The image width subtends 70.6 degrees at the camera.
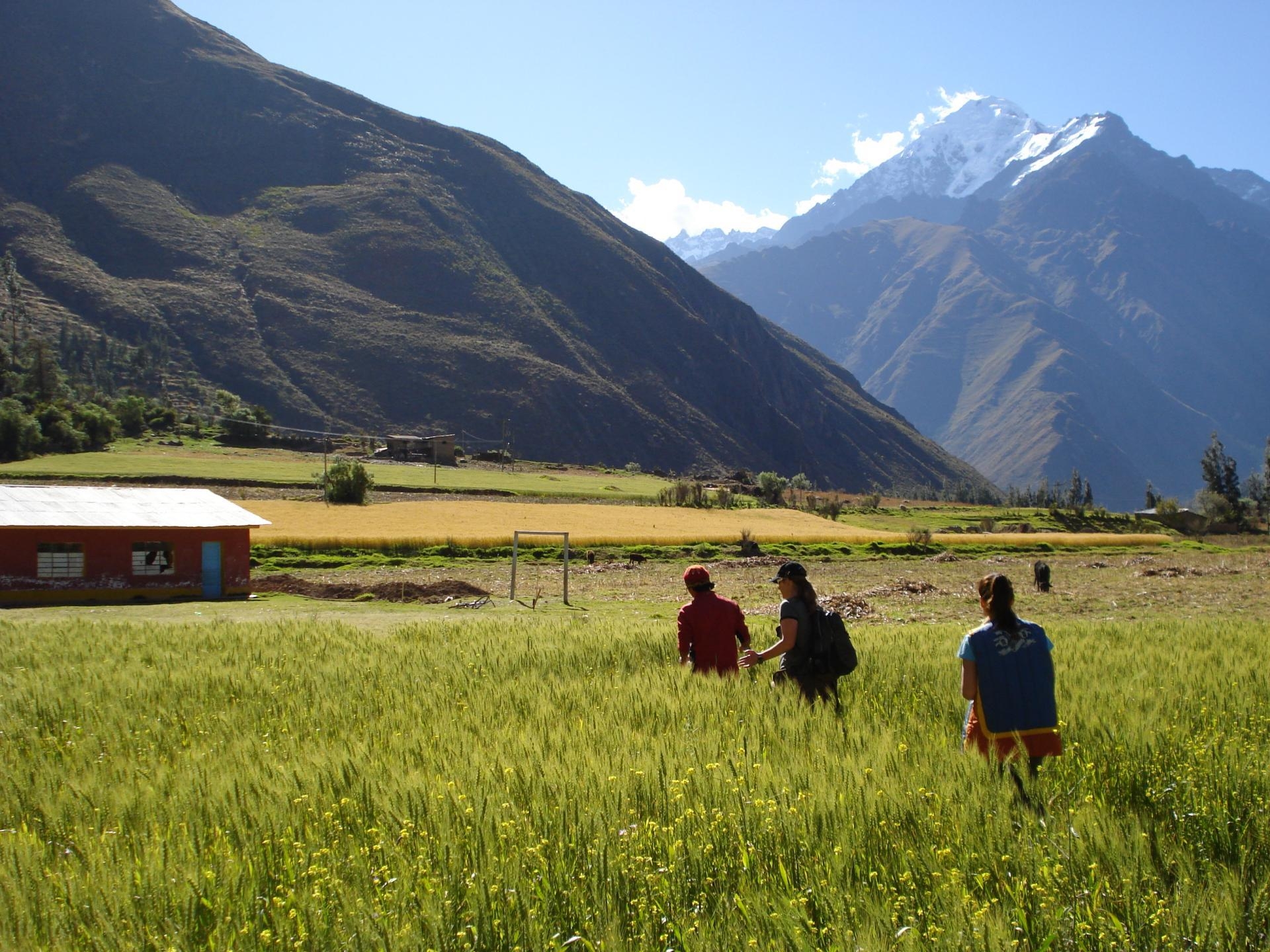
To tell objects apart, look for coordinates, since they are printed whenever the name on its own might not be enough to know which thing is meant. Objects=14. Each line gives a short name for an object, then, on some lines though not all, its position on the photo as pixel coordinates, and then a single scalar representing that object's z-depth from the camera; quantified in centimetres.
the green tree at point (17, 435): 8044
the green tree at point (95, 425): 9206
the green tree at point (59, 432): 8625
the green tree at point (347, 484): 6228
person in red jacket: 861
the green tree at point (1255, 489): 10860
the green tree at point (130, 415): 10281
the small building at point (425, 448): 10844
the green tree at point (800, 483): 15440
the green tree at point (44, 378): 10781
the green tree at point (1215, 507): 8294
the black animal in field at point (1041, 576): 2975
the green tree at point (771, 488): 10038
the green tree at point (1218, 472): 10119
